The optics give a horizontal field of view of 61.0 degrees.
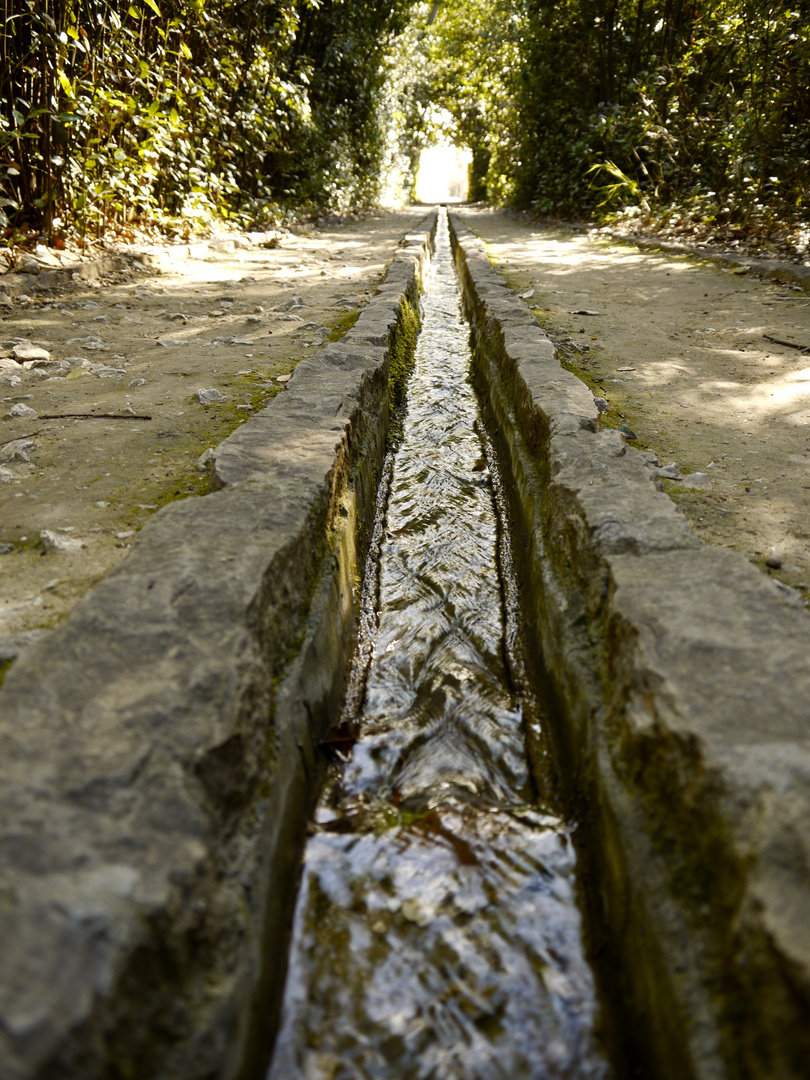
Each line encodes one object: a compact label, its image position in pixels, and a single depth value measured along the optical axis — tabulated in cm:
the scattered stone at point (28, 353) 323
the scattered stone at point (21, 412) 262
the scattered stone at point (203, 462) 220
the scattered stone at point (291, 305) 457
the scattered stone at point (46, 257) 460
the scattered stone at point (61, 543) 176
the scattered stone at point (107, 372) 315
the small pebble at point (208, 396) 282
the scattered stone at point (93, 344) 354
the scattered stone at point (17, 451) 227
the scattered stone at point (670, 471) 229
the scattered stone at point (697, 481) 224
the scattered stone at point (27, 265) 445
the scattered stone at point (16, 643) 135
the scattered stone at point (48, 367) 315
